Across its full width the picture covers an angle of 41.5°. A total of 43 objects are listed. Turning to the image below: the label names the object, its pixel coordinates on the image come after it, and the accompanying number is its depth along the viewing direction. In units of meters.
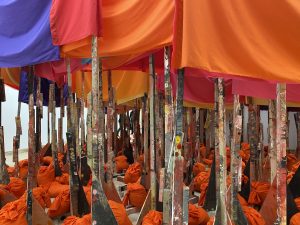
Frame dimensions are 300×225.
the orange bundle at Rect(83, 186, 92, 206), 3.12
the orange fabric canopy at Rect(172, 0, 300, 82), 1.79
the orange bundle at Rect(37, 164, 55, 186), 4.14
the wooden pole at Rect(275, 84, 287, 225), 2.09
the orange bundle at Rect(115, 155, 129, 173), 5.67
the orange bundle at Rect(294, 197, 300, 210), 2.89
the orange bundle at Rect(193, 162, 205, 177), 4.66
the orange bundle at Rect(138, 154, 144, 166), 5.27
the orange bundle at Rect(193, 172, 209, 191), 4.10
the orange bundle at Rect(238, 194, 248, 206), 3.14
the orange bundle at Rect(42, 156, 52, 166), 5.01
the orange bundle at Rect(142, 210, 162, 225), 2.50
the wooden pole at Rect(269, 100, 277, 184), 3.04
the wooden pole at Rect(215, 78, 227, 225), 2.29
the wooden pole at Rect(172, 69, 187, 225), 1.96
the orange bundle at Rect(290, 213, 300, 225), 2.49
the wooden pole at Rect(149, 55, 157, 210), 2.88
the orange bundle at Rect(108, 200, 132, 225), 2.74
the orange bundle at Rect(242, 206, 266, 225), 2.60
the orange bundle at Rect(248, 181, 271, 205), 3.45
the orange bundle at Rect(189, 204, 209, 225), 2.78
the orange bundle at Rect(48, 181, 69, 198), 3.92
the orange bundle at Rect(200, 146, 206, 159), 6.41
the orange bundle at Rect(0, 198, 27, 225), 2.74
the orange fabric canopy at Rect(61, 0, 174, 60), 2.24
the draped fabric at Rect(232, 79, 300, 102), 2.85
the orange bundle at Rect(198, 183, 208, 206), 3.67
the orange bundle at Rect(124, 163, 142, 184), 4.44
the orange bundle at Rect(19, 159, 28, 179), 4.56
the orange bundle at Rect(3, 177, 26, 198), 3.70
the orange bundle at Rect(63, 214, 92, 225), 2.53
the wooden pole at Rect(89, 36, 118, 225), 2.43
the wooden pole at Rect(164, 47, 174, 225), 2.38
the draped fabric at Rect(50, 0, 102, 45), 2.43
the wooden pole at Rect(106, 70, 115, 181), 3.20
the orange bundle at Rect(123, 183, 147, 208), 3.60
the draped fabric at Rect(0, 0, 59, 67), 2.71
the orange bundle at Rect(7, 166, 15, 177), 4.52
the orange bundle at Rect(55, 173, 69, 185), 4.12
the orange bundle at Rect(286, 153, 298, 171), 4.87
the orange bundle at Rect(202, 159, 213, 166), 5.56
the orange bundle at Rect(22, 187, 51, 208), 3.38
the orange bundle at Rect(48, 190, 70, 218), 3.36
